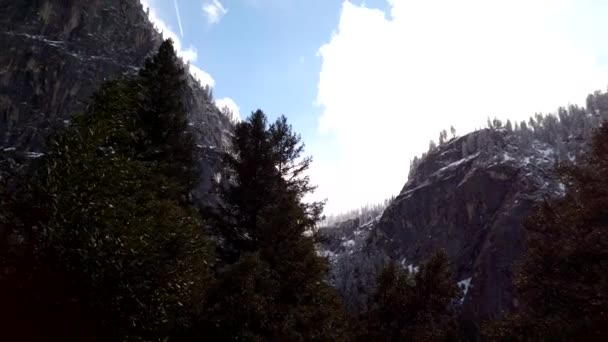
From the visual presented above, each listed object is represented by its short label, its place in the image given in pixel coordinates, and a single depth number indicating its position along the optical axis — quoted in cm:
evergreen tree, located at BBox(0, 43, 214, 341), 745
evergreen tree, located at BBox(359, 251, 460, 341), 3001
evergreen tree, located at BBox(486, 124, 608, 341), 1408
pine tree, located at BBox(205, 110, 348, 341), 1298
